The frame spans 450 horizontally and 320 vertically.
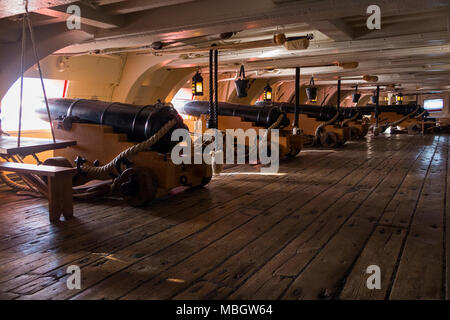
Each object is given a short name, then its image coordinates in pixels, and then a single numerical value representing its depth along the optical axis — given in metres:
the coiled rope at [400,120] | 16.30
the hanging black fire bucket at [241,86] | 6.68
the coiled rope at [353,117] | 11.40
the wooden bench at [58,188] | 3.32
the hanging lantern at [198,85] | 7.50
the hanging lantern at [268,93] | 10.38
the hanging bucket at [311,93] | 9.25
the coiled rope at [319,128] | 10.30
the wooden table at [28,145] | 3.38
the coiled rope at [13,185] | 4.30
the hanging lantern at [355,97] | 14.04
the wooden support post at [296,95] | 8.63
